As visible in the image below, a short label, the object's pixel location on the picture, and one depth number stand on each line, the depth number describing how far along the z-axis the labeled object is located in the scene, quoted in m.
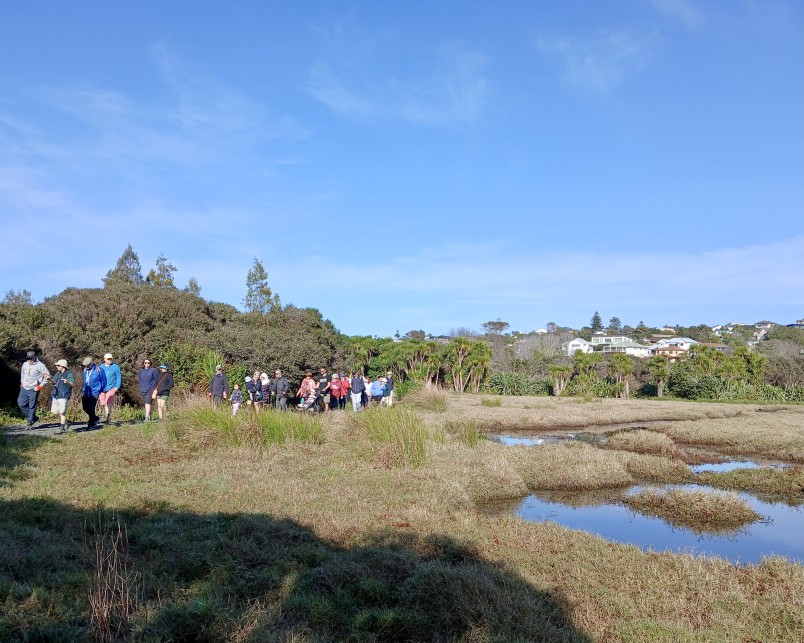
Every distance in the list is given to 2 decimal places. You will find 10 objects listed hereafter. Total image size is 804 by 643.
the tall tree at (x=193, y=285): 43.28
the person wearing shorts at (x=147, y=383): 13.95
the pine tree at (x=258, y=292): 43.47
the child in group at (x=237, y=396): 15.25
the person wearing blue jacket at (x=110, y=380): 12.80
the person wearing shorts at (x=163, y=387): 14.07
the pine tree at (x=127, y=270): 41.44
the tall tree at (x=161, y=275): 41.69
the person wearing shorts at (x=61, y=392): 12.07
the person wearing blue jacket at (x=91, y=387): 12.31
